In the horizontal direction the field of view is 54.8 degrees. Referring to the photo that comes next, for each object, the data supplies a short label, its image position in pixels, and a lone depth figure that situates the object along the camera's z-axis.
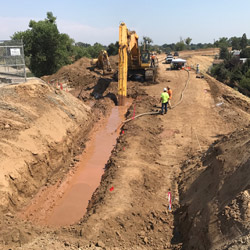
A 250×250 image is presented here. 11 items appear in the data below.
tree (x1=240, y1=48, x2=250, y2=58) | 46.54
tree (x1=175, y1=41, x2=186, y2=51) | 95.50
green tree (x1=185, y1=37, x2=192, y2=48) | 107.81
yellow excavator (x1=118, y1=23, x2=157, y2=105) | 17.30
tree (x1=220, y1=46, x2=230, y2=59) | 54.73
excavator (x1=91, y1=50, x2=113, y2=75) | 24.50
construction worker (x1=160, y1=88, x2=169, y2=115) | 14.54
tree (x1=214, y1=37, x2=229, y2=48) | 98.81
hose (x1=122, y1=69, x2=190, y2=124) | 14.61
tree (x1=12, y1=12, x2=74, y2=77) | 29.61
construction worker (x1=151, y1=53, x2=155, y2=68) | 22.22
